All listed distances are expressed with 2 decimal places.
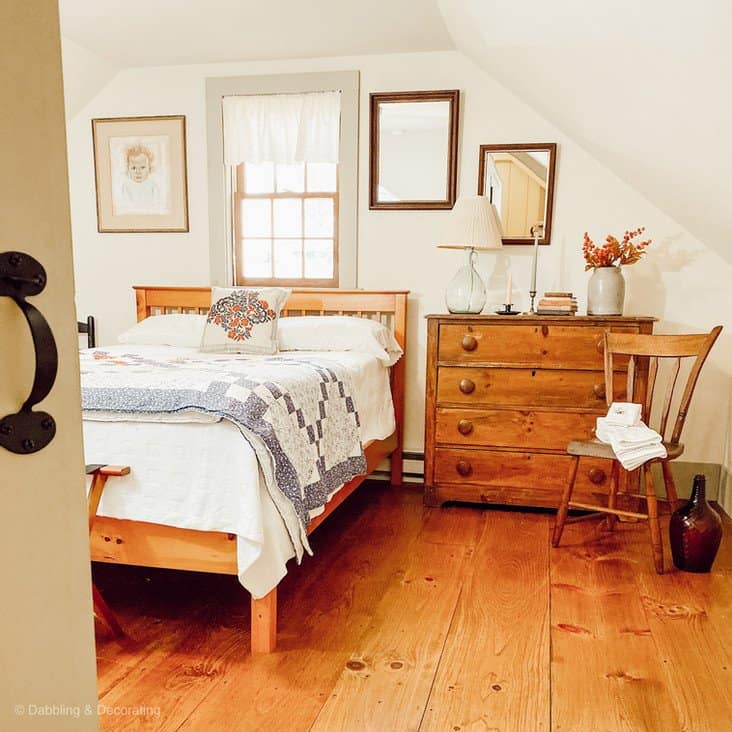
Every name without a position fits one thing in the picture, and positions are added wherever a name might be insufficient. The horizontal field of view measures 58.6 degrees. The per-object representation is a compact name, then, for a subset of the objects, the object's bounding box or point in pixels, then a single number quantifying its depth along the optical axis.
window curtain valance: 3.53
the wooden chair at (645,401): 2.47
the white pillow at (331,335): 3.16
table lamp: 3.16
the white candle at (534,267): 3.25
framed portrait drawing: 3.71
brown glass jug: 2.39
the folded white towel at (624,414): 2.52
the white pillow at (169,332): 3.28
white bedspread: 1.76
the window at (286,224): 3.68
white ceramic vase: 3.05
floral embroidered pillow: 3.07
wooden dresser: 2.99
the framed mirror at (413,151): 3.42
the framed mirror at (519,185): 3.36
